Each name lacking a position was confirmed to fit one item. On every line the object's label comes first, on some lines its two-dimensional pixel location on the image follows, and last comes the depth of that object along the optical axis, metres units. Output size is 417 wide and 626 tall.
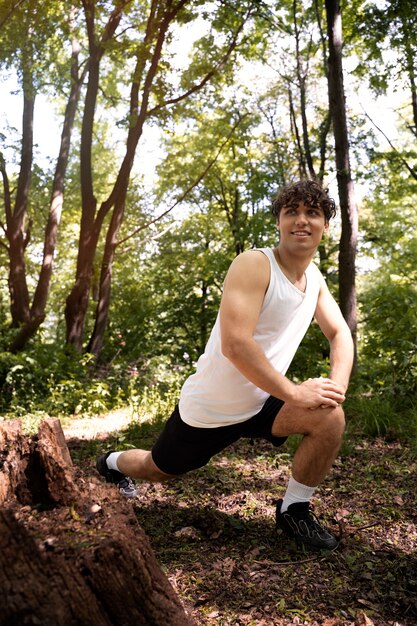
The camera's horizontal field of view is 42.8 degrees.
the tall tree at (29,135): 8.48
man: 2.58
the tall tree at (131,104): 8.59
